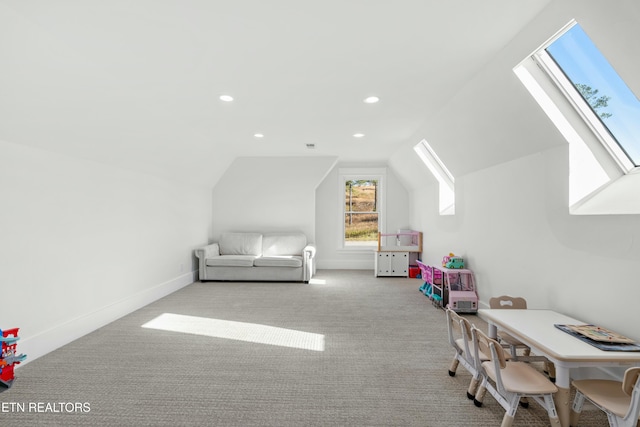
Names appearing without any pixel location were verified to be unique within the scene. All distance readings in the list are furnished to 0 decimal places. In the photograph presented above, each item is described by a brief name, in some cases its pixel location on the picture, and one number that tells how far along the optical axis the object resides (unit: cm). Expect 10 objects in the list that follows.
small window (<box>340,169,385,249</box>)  763
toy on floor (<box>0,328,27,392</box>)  224
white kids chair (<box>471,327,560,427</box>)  170
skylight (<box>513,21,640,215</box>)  218
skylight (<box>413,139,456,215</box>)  551
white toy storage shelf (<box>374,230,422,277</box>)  655
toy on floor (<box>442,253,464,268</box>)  446
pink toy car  400
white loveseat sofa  595
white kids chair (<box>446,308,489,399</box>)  210
